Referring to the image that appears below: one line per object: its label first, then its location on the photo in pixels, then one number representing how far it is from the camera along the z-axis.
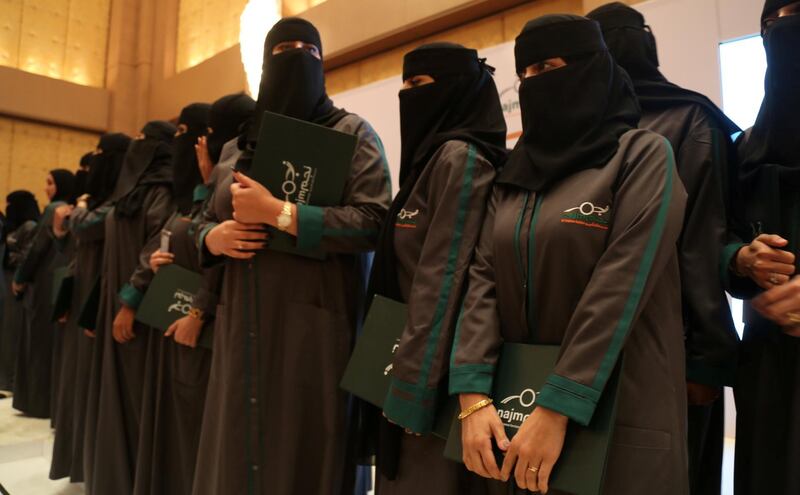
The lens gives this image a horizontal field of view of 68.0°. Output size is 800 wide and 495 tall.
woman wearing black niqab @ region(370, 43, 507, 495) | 1.29
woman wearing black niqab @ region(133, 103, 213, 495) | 2.14
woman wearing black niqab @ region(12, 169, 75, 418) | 4.50
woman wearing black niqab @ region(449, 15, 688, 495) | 1.04
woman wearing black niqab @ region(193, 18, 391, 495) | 1.64
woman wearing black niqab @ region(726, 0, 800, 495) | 1.22
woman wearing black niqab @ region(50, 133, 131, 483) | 2.86
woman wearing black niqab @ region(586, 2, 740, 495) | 1.29
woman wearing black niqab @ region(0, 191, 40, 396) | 5.58
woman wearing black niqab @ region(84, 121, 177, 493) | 2.47
